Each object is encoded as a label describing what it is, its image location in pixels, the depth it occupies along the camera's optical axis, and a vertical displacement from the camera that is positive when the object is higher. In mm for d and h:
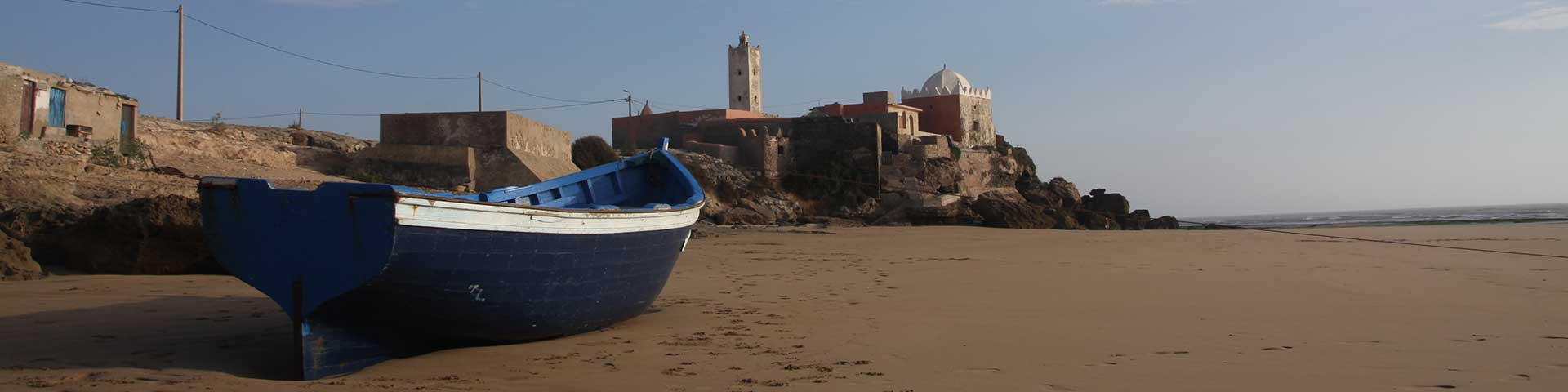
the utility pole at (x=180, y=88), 23802 +3763
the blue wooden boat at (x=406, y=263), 4633 -150
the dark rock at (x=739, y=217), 23234 +338
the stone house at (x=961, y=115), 41938 +5002
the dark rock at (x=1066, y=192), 34344 +1282
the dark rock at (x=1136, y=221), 28781 +140
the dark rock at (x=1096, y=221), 28759 +160
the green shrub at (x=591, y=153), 27984 +2357
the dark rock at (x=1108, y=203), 32969 +795
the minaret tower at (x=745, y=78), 55062 +8781
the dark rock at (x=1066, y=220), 26484 +175
